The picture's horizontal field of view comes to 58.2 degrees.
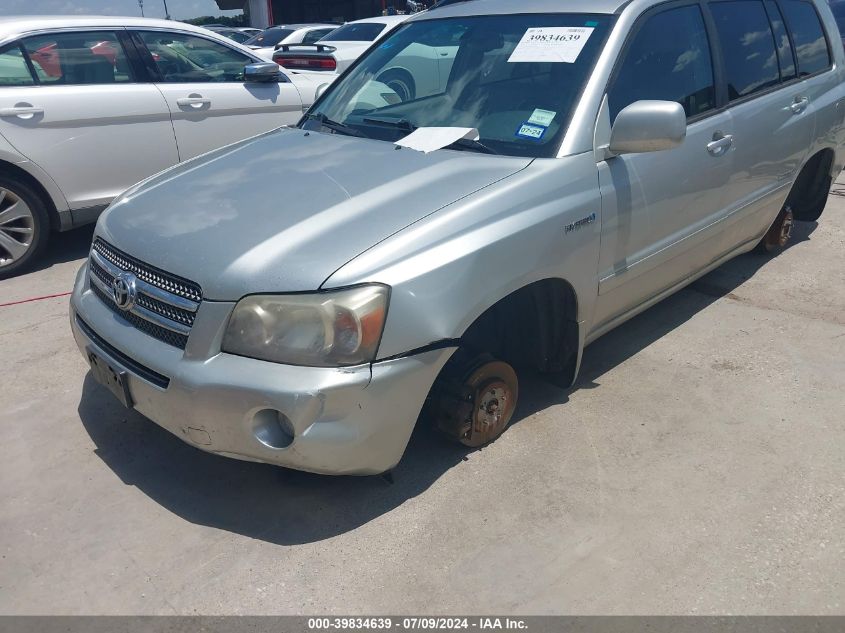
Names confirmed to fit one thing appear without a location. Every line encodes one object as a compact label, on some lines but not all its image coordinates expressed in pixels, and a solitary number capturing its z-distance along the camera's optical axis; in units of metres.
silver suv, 2.45
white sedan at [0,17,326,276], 5.02
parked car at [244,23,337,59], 15.07
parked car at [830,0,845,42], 9.64
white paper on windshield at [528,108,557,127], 3.12
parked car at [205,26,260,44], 19.75
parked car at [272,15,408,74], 8.04
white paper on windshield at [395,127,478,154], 3.20
